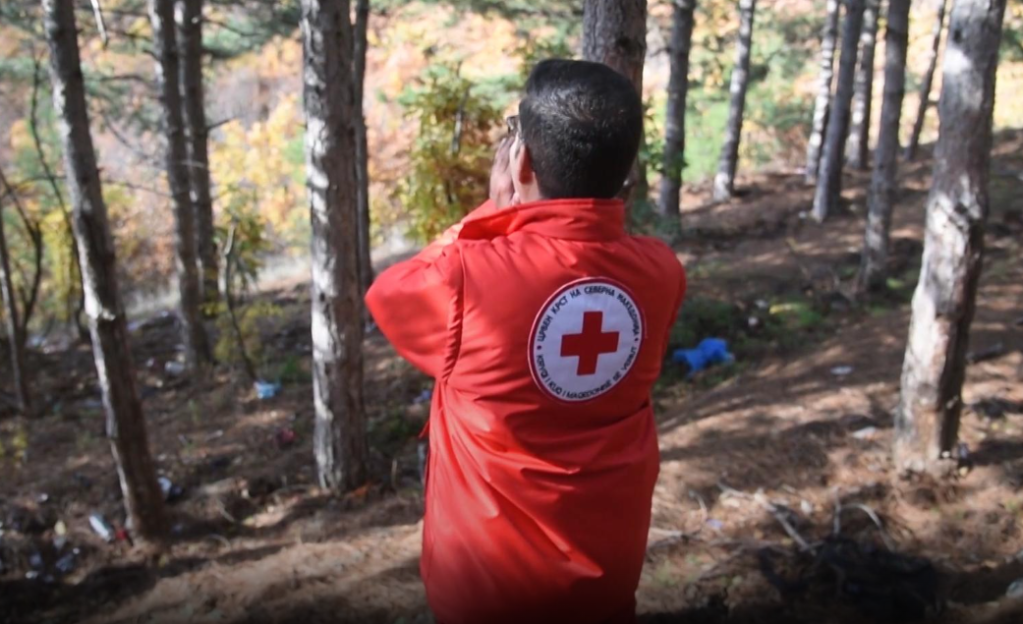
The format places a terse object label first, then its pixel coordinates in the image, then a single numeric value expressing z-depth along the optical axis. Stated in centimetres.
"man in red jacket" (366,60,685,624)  165
